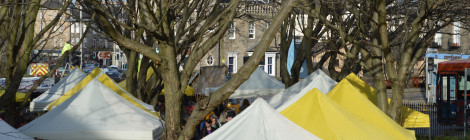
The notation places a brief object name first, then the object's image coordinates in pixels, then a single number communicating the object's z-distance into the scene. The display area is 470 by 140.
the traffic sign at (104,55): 58.88
